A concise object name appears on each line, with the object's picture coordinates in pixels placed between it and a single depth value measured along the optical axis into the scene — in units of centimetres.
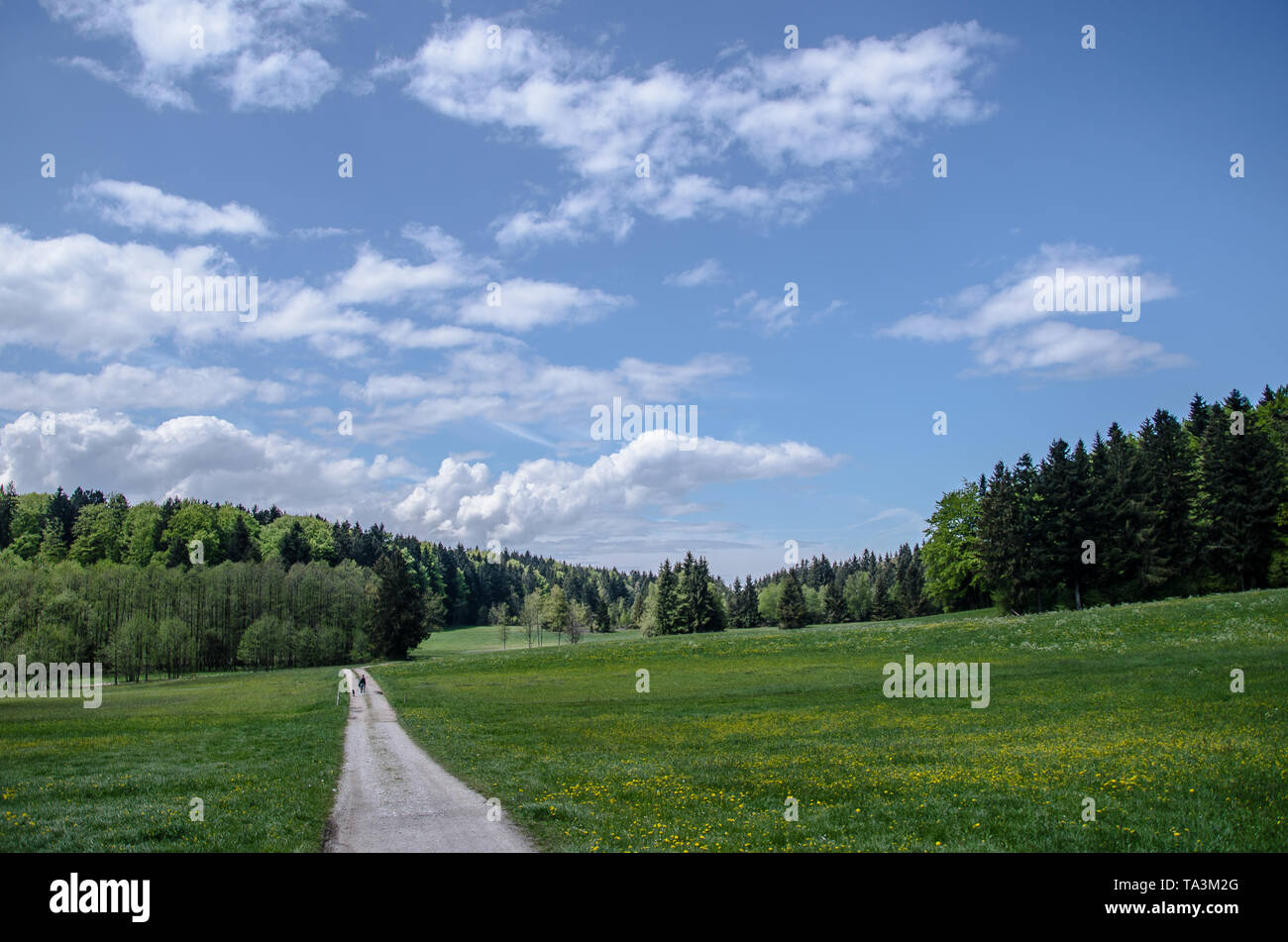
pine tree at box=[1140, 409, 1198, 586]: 7162
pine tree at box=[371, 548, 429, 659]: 9331
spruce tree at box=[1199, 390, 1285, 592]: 6544
